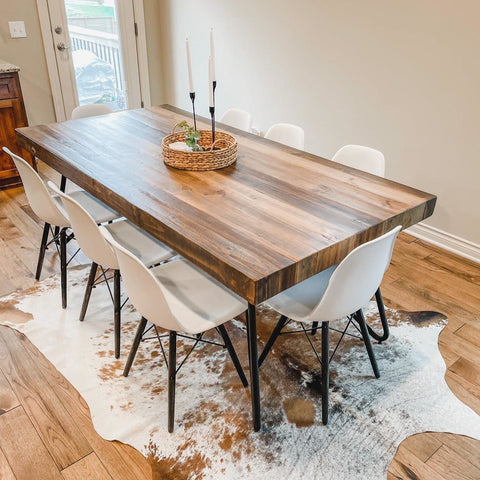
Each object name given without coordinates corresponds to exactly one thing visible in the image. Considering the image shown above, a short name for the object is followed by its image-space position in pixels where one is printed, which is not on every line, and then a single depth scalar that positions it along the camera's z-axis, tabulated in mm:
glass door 4145
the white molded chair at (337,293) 1465
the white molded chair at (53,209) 2111
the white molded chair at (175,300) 1470
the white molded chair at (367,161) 2213
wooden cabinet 3443
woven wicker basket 2027
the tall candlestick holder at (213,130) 2008
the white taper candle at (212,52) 1843
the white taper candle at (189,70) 1927
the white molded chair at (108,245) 1789
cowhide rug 1662
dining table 1437
